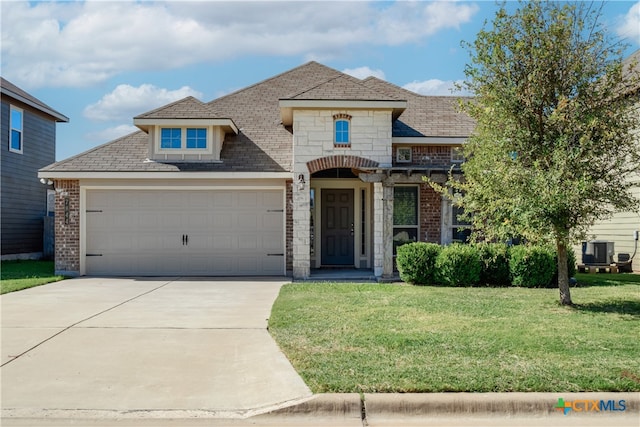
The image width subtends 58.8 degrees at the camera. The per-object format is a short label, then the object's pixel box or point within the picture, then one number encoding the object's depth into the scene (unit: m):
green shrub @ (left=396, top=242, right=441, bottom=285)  13.10
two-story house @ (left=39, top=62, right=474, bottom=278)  14.65
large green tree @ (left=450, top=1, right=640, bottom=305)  9.12
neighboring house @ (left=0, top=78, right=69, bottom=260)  20.58
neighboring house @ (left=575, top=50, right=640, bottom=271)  15.67
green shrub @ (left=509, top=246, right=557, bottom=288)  12.77
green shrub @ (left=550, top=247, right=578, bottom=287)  12.55
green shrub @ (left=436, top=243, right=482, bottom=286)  12.84
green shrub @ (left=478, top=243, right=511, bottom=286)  13.09
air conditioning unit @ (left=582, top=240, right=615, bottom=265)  15.89
